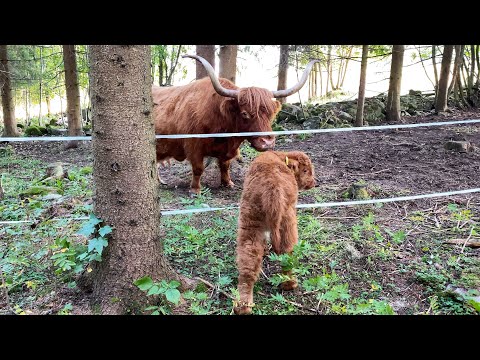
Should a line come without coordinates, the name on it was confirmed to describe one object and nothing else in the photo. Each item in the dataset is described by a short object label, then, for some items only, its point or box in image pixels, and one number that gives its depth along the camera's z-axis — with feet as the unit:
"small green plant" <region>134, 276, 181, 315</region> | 7.75
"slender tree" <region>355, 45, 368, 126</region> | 26.10
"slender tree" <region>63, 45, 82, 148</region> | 28.30
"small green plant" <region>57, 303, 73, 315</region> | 8.15
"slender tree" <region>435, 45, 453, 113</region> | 31.04
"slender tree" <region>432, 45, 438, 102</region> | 34.16
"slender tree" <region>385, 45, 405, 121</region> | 30.07
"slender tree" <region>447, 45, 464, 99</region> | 33.19
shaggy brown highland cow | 16.16
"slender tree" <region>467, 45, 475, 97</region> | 34.09
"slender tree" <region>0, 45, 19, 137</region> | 34.35
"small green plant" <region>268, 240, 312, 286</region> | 9.39
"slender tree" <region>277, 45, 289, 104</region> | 34.44
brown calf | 9.28
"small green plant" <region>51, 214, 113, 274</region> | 8.14
